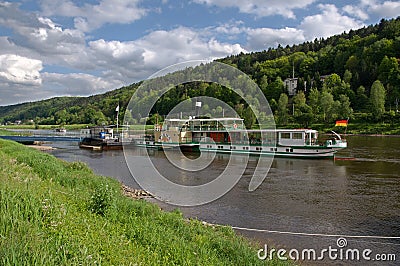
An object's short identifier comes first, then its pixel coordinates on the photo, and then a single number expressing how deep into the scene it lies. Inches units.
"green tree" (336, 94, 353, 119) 3782.0
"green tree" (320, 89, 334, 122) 3909.9
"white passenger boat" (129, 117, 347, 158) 1839.3
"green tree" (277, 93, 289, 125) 4184.5
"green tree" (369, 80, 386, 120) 3501.5
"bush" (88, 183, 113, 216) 393.0
